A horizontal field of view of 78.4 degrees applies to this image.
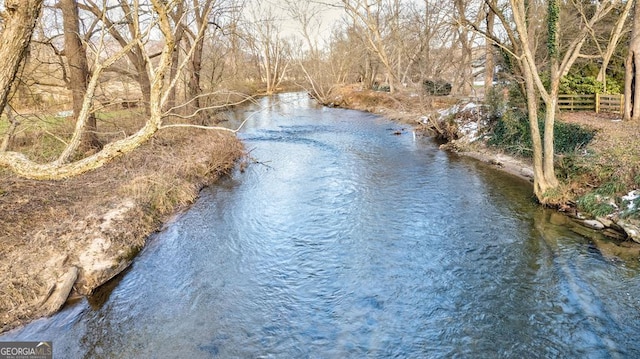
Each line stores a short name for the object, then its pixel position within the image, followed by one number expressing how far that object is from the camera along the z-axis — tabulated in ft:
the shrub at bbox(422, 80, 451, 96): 103.71
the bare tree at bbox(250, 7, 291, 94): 155.50
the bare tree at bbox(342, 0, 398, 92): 62.16
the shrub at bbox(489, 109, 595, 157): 39.79
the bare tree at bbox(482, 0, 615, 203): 31.32
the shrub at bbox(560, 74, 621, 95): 58.18
